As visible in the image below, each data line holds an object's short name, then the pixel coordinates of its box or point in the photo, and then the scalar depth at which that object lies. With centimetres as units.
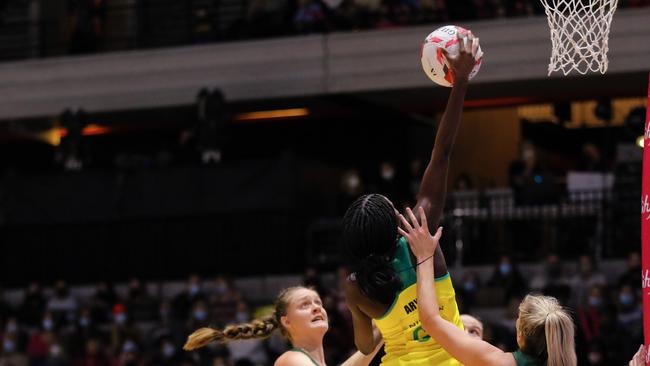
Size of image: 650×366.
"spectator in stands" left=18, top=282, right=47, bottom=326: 1841
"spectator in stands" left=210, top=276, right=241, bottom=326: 1659
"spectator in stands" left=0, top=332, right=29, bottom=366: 1753
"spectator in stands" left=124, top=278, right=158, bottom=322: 1778
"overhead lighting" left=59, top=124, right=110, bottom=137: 2095
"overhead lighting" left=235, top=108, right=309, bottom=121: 2200
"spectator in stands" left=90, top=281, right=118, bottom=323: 1780
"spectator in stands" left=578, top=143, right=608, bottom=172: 1802
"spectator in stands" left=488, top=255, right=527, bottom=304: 1567
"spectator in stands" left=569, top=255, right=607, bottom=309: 1514
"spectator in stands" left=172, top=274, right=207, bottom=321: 1723
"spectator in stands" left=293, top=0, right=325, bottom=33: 1936
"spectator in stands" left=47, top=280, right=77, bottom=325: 1838
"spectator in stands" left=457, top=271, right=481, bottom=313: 1537
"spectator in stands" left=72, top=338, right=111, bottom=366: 1667
